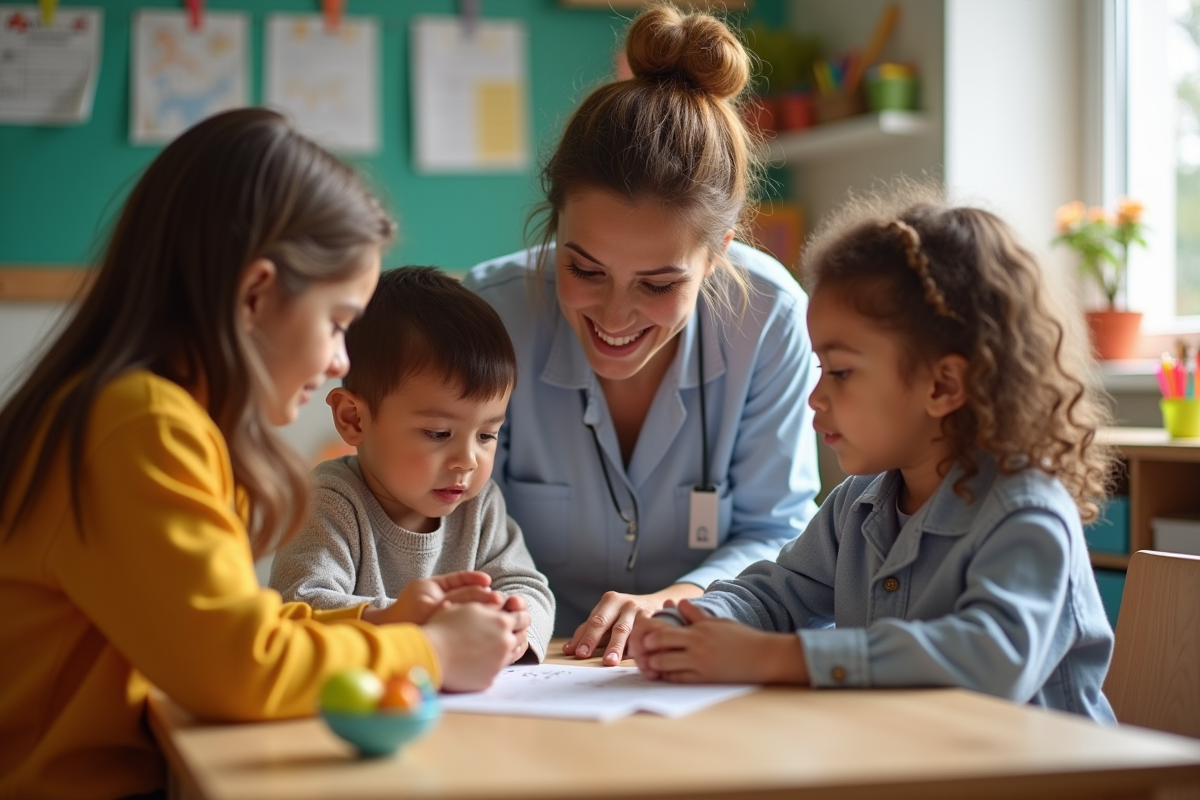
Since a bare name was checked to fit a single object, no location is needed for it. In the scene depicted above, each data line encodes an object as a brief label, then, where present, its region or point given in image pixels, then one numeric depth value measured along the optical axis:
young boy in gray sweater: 1.55
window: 3.22
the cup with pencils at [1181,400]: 2.46
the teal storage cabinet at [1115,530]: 2.54
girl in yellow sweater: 0.97
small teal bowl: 0.85
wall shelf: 3.35
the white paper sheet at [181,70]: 3.41
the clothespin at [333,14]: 3.51
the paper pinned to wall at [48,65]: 3.31
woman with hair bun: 1.90
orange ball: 0.86
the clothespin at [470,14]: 3.62
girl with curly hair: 1.10
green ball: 0.86
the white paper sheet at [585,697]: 1.02
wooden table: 0.79
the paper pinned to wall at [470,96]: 3.62
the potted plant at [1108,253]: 3.04
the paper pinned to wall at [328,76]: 3.50
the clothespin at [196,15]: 3.40
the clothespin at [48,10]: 3.29
